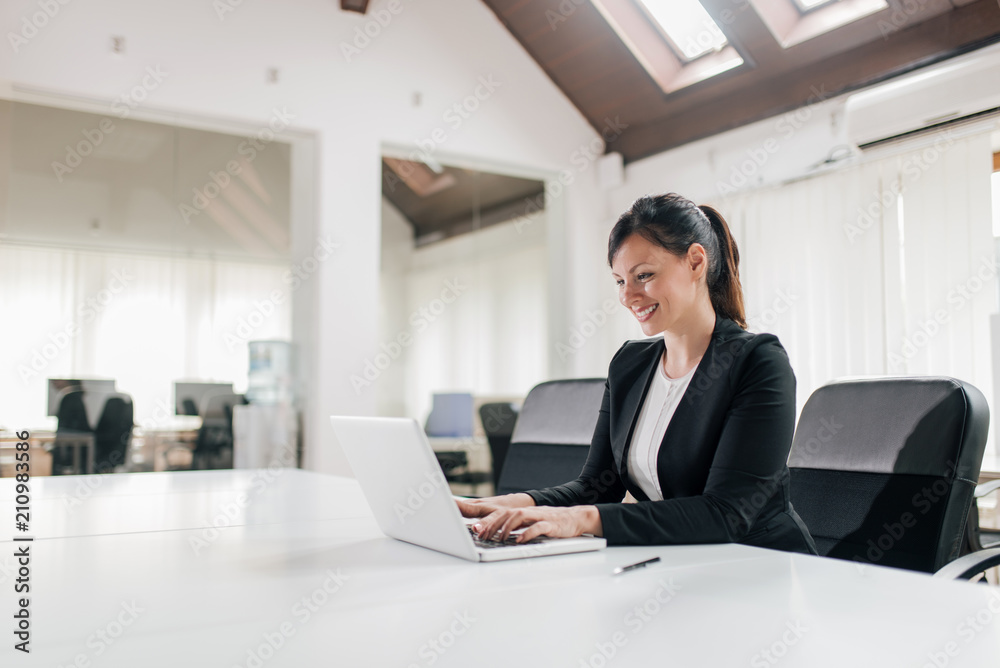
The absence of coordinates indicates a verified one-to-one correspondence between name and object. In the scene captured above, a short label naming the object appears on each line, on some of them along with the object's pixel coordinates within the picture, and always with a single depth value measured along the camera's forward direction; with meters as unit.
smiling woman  1.28
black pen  1.03
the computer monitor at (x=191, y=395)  4.56
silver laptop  1.11
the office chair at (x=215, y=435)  4.59
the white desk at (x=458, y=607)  0.72
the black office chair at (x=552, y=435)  2.26
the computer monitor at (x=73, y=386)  4.26
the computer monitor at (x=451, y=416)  5.50
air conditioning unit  3.72
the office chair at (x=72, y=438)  4.27
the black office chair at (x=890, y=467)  1.51
